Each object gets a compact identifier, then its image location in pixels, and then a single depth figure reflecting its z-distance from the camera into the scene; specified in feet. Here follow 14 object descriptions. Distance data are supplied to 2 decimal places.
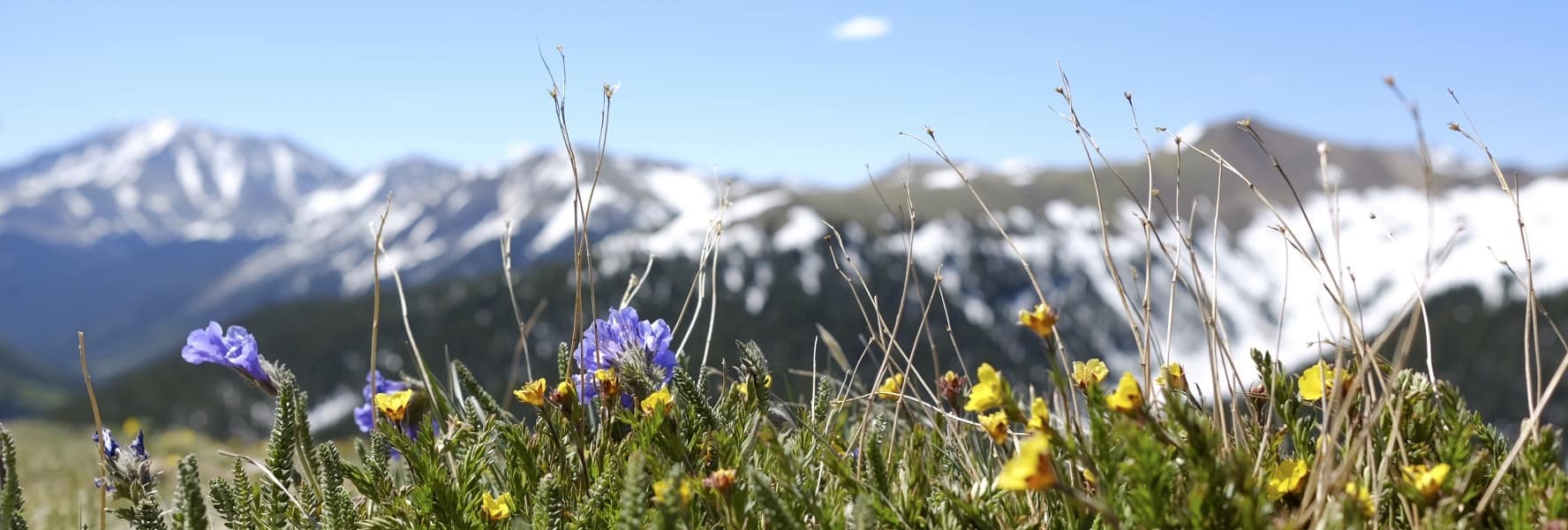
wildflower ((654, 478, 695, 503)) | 5.78
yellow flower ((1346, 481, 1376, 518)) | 5.57
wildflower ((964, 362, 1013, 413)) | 5.80
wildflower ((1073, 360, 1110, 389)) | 7.09
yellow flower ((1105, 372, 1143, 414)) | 5.63
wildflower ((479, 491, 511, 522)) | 7.34
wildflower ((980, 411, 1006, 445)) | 6.93
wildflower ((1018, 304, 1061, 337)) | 5.88
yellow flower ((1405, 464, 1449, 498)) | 5.57
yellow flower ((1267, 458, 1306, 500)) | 6.44
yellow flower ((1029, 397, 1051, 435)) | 5.82
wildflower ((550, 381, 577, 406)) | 7.82
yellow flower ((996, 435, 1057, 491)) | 5.08
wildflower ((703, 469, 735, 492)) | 6.50
